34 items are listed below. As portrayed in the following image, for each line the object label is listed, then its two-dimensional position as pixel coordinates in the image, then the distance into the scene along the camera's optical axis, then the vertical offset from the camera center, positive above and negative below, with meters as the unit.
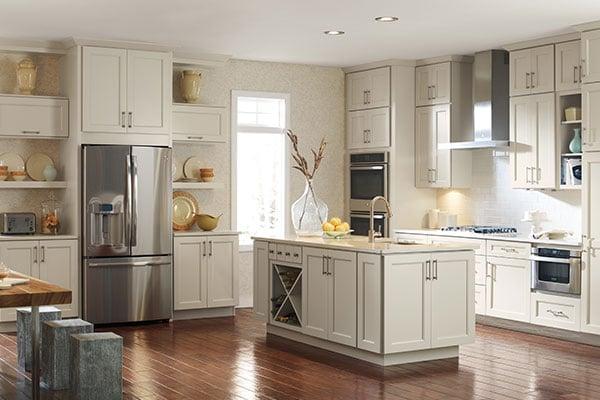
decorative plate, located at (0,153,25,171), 8.53 +0.28
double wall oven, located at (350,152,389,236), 9.81 +0.06
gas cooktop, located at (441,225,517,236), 8.68 -0.37
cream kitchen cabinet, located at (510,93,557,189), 8.20 +0.47
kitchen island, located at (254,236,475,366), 6.49 -0.79
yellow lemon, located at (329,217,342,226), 7.62 -0.25
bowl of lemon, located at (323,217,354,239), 7.57 -0.31
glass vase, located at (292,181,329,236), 7.83 -0.20
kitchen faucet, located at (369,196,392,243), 7.18 -0.34
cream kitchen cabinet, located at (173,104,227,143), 9.08 +0.70
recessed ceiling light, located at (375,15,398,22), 7.33 +1.42
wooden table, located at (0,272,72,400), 5.00 -0.61
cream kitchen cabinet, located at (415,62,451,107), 9.40 +1.15
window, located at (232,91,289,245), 9.88 +0.31
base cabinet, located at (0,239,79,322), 8.11 -0.64
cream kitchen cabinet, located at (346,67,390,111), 9.82 +1.15
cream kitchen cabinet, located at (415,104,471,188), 9.44 +0.39
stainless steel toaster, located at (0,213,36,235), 8.30 -0.30
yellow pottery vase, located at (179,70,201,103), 9.16 +1.09
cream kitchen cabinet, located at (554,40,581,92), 7.89 +1.13
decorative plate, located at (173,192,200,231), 9.26 -0.20
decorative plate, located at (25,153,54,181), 8.66 +0.24
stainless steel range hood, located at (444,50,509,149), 8.82 +0.91
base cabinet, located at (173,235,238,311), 8.86 -0.80
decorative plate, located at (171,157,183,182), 9.32 +0.22
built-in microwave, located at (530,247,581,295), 7.59 -0.66
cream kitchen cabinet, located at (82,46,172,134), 8.36 +0.95
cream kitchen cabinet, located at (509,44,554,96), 8.17 +1.13
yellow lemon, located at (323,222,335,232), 7.57 -0.29
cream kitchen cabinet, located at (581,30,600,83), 7.47 +1.14
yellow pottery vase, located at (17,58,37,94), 8.45 +1.09
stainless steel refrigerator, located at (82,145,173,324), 8.32 -0.39
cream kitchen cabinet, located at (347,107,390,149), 9.81 +0.71
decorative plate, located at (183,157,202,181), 9.41 +0.25
